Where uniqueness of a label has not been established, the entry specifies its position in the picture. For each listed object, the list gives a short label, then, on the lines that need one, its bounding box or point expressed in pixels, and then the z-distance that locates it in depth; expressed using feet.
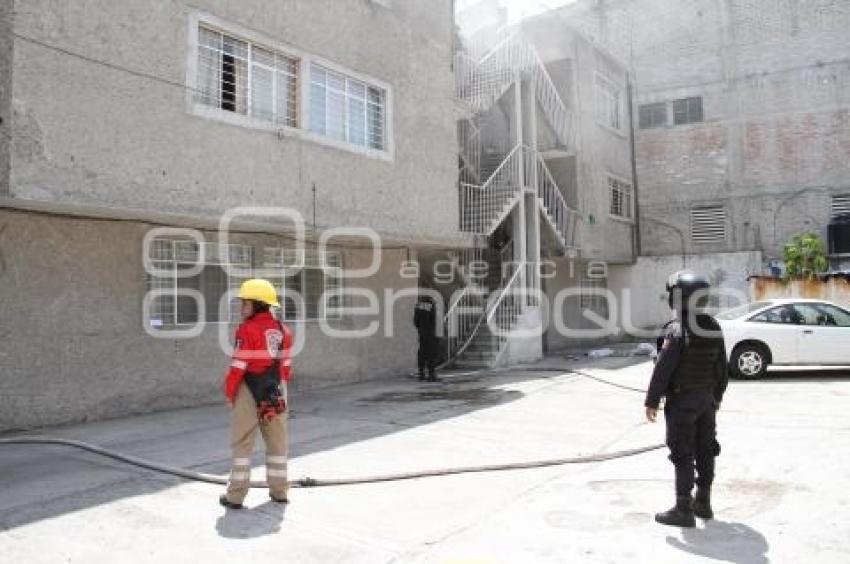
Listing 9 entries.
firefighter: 16.90
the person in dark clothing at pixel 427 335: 42.32
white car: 39.91
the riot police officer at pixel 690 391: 15.74
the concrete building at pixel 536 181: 50.34
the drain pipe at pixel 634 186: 74.74
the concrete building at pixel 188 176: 24.25
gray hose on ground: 18.71
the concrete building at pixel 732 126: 67.97
